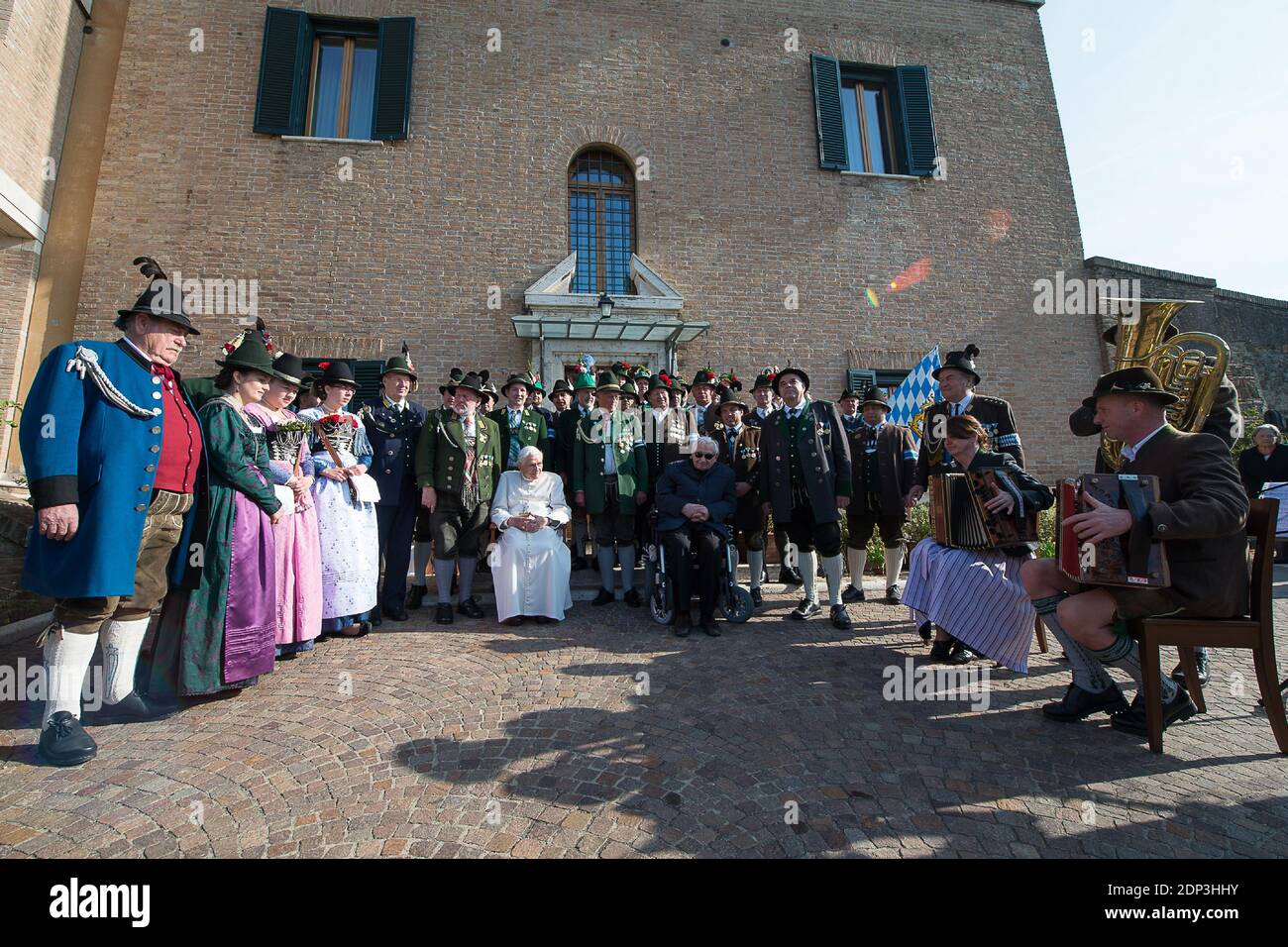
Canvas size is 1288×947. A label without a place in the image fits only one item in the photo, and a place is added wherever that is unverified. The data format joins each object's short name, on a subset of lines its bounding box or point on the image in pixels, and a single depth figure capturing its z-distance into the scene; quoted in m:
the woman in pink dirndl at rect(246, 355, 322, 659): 4.20
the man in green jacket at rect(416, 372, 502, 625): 5.66
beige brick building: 9.77
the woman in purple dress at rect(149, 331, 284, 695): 3.56
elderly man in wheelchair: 5.14
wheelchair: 5.28
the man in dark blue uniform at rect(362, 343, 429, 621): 5.66
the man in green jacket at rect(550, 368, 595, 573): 6.64
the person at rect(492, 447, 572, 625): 5.46
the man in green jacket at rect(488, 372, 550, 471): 6.59
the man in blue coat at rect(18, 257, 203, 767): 2.94
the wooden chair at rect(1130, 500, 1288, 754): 2.98
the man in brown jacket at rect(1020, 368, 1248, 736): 2.87
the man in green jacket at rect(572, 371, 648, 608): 6.11
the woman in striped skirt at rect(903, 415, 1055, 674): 3.88
